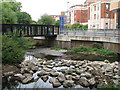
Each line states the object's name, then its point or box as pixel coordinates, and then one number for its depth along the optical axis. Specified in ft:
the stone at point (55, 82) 23.47
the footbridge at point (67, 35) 50.34
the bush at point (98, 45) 53.83
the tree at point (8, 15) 74.58
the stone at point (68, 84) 23.21
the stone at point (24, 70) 28.66
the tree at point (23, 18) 117.47
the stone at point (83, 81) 23.55
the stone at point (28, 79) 24.12
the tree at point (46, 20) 144.77
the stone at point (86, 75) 26.53
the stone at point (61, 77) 24.80
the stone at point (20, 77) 25.29
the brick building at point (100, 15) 115.14
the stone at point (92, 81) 23.73
